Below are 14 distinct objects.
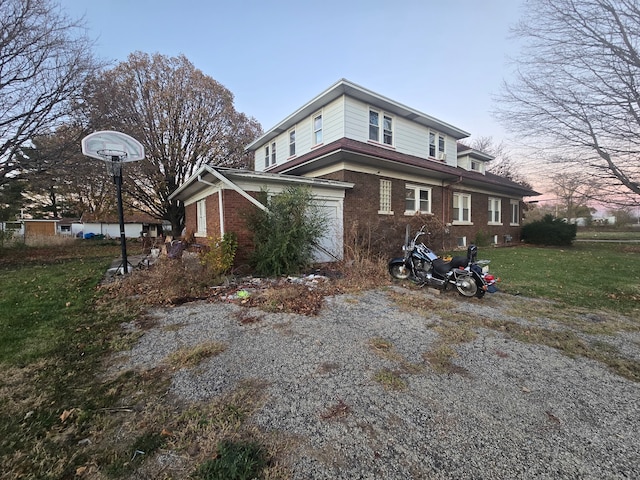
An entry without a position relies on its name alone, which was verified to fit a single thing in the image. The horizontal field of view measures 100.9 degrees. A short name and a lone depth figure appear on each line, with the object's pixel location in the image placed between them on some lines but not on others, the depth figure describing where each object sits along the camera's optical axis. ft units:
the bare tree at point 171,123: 50.72
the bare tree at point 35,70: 31.48
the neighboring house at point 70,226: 106.52
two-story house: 33.37
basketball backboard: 23.66
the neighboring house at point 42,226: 97.91
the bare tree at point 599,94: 33.83
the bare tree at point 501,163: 97.40
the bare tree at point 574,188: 43.01
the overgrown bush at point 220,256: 22.30
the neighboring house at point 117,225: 103.81
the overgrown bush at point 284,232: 22.89
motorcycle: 17.20
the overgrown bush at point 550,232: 53.78
